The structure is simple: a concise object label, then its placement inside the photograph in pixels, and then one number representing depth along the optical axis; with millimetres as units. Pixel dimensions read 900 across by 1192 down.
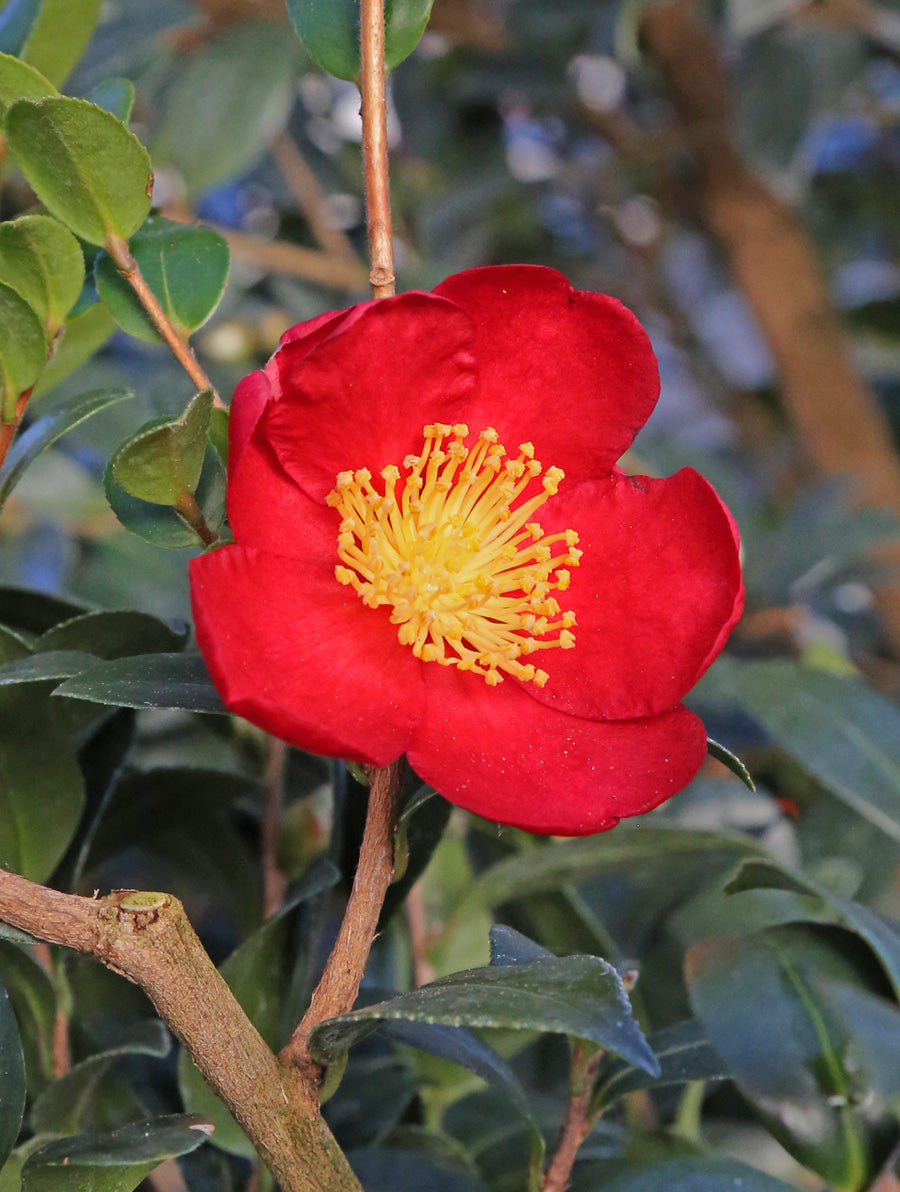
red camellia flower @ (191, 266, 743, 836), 619
